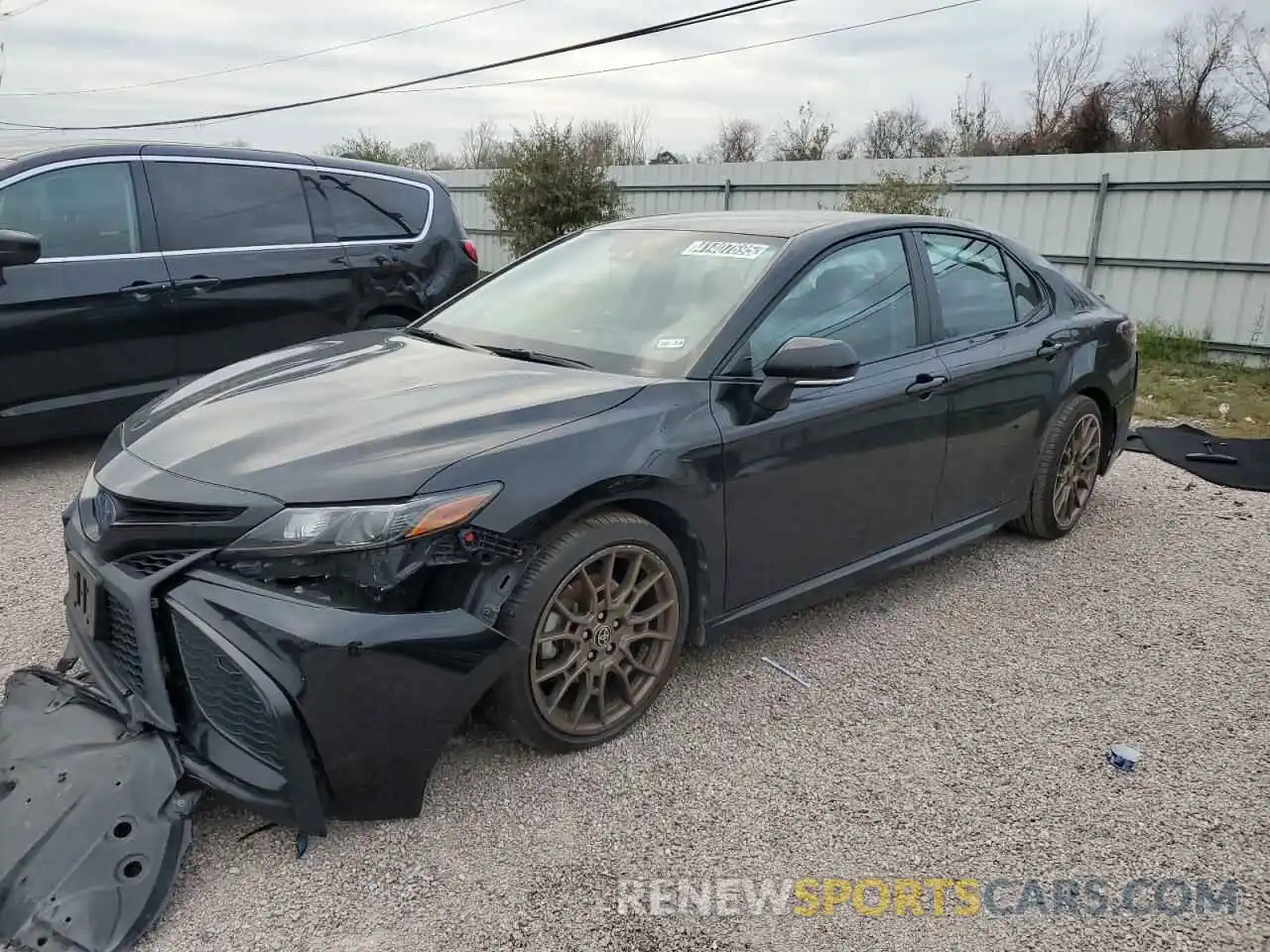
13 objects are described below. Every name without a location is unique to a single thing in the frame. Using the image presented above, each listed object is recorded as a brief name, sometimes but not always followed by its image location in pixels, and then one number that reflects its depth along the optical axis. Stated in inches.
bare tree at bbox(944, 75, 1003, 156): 666.8
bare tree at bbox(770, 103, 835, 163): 941.8
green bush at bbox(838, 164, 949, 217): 442.0
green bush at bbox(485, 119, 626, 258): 587.2
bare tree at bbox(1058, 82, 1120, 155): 1008.2
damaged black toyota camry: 90.3
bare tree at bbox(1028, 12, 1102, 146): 1106.1
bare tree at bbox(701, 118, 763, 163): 1289.4
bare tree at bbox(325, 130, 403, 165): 990.4
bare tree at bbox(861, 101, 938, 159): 1213.7
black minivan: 201.6
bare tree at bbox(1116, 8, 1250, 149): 1032.2
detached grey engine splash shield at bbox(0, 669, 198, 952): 81.6
